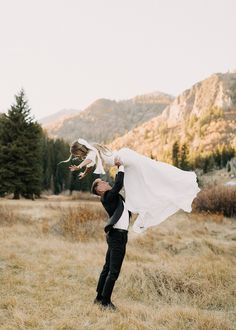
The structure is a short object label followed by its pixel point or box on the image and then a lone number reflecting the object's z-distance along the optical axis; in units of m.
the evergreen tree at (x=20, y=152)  33.75
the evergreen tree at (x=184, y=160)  75.56
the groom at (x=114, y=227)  5.11
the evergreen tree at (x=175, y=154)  83.16
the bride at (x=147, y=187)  5.26
